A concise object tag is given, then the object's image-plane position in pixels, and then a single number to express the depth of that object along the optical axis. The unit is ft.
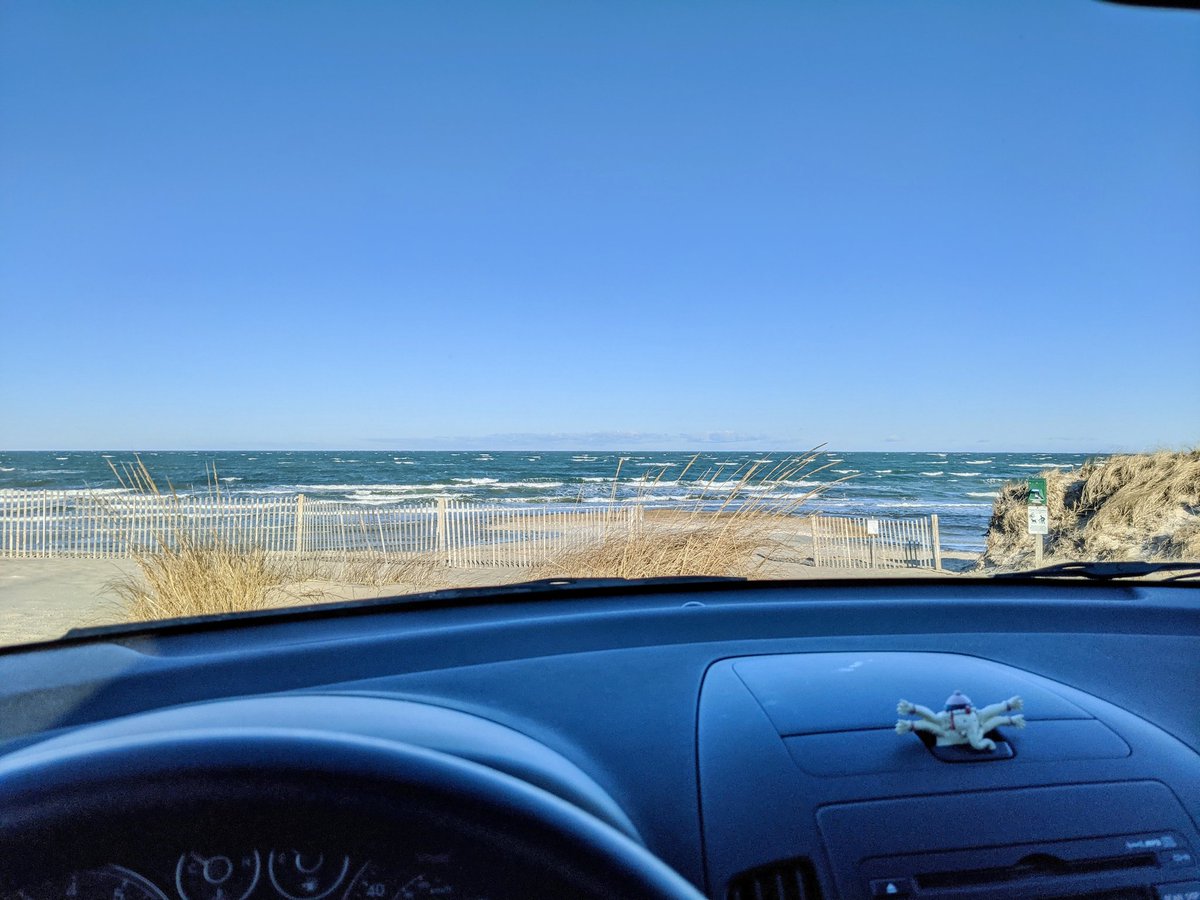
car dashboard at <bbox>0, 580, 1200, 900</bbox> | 2.59
